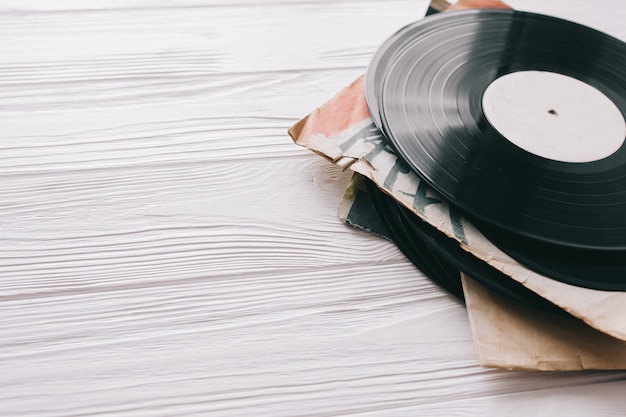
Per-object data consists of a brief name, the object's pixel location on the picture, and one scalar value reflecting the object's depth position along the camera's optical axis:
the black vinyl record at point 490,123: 0.47
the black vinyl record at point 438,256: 0.45
